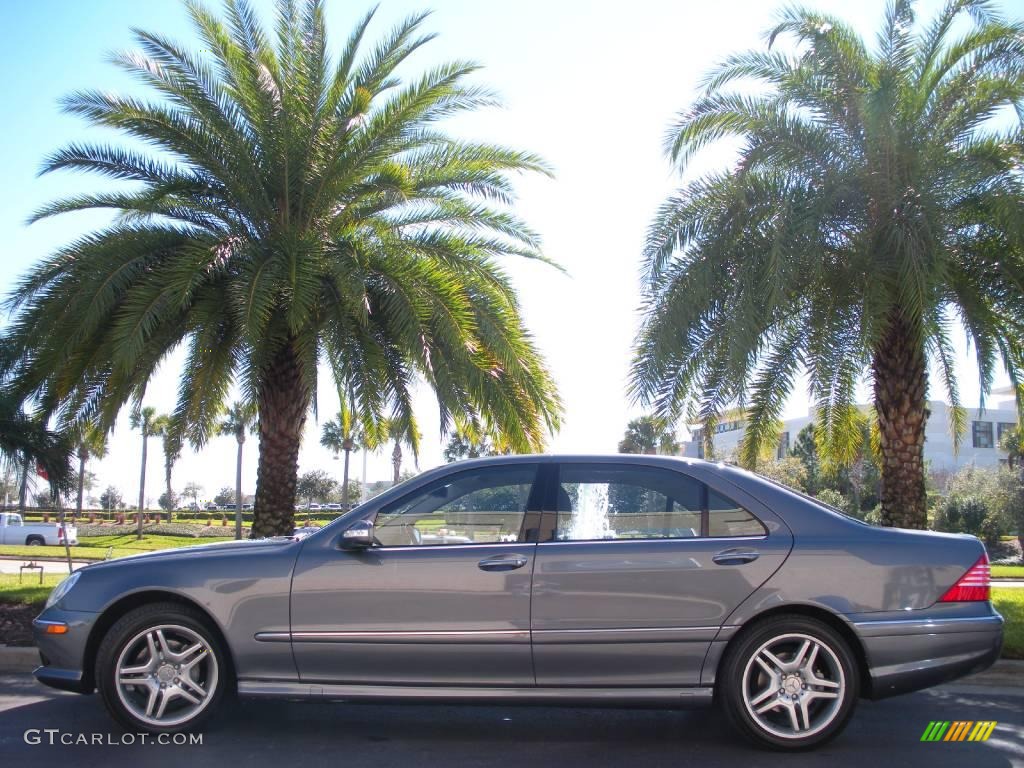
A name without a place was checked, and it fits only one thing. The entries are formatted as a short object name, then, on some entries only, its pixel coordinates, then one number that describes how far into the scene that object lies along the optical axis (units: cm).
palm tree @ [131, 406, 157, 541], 5431
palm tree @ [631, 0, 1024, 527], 1023
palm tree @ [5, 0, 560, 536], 1075
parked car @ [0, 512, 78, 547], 3775
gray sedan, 500
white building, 6412
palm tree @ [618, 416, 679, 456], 5031
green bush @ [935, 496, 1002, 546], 3750
